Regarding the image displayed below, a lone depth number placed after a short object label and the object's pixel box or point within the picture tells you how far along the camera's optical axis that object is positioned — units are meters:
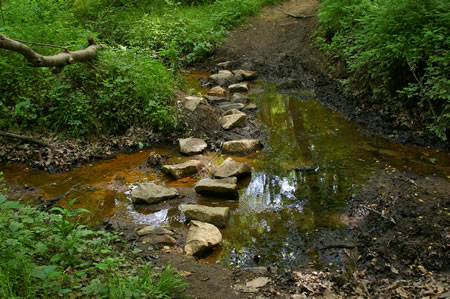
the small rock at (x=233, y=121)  8.36
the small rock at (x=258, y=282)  3.88
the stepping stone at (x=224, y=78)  11.56
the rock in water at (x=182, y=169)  6.50
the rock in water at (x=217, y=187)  5.85
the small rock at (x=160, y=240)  4.70
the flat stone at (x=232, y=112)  8.91
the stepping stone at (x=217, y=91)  10.73
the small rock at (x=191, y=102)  8.53
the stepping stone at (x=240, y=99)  10.09
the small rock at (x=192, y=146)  7.40
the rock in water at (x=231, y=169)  6.33
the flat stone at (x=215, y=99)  9.95
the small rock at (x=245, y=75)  11.82
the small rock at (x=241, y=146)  7.40
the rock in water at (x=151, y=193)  5.71
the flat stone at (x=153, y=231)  4.86
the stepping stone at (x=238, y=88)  10.94
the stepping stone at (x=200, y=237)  4.55
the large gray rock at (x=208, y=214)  5.11
